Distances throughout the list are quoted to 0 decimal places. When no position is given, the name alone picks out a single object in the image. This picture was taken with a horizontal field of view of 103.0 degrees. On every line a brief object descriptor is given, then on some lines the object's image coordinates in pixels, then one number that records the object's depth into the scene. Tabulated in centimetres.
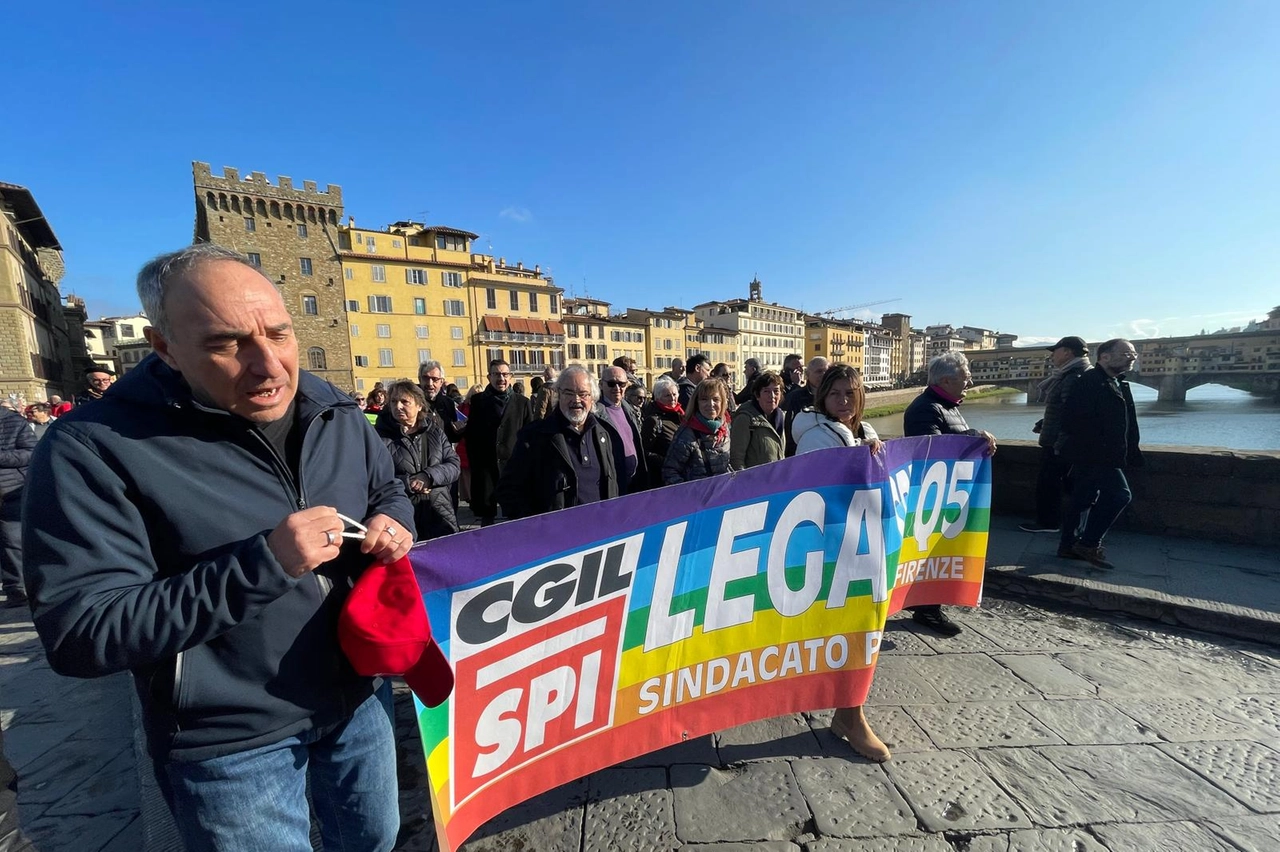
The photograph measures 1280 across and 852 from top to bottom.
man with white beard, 299
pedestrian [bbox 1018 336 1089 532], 462
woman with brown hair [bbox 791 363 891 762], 277
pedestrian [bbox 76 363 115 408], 547
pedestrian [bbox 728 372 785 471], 358
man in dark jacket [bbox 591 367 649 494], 348
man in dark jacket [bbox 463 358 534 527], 554
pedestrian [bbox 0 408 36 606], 422
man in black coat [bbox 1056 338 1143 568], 400
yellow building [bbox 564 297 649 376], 4616
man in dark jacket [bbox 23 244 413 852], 96
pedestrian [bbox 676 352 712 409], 608
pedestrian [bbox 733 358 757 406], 428
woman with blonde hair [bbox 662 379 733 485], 335
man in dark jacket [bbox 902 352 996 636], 338
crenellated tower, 3136
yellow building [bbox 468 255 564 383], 3972
